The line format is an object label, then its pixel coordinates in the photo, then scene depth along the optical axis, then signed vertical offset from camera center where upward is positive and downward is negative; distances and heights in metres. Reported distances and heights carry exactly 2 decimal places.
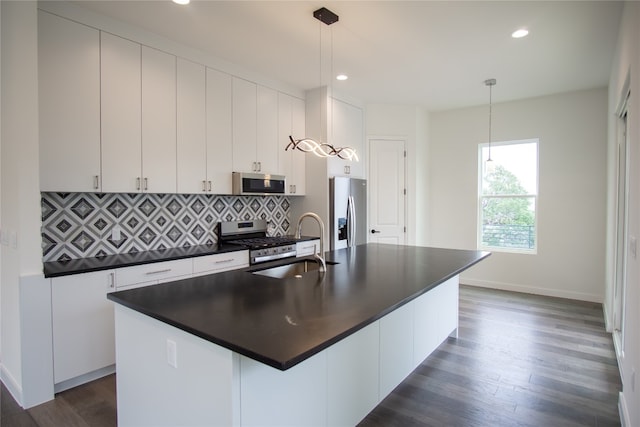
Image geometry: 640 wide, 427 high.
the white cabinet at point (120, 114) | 2.86 +0.75
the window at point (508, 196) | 5.25 +0.12
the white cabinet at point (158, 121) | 3.11 +0.75
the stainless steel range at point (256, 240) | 3.78 -0.40
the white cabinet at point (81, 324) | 2.46 -0.84
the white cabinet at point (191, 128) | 3.37 +0.74
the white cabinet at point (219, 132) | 3.62 +0.76
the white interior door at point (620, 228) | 3.20 -0.23
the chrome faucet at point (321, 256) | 2.32 -0.35
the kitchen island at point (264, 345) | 1.31 -0.58
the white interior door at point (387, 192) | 5.39 +0.19
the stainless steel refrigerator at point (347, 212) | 4.52 -0.09
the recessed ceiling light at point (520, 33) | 3.02 +1.46
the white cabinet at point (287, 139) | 4.39 +0.82
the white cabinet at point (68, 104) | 2.55 +0.75
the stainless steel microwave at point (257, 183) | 3.83 +0.24
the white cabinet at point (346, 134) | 4.63 +0.96
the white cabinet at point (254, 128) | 3.88 +0.88
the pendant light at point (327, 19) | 2.68 +1.44
